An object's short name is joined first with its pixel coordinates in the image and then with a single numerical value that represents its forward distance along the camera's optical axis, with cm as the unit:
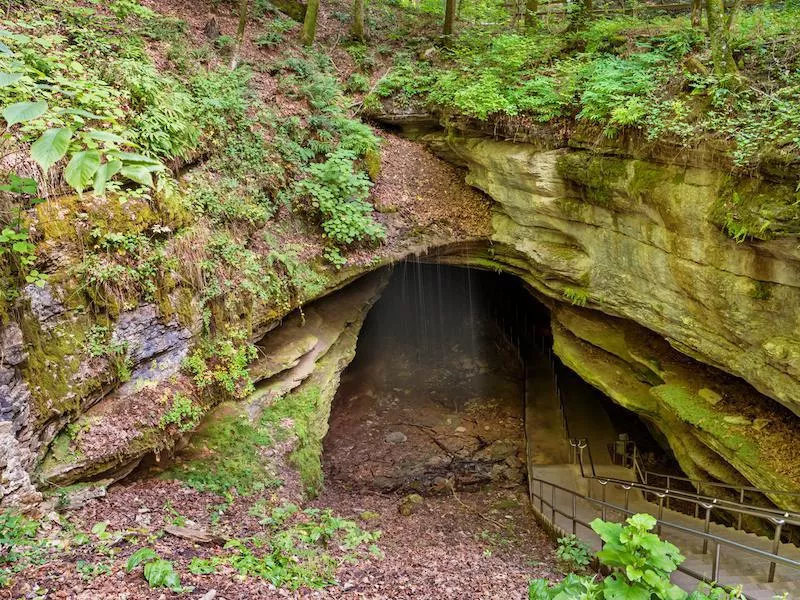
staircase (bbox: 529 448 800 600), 525
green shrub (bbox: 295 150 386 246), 947
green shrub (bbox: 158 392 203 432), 649
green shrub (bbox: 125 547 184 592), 407
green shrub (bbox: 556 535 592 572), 683
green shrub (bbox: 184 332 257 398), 710
